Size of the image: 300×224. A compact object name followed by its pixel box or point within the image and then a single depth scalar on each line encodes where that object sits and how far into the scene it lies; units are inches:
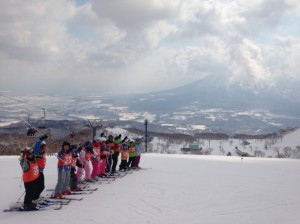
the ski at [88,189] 426.1
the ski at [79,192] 400.7
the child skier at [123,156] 615.4
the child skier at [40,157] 335.0
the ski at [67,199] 364.8
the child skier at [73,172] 404.9
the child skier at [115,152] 573.9
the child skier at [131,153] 642.8
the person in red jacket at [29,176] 322.3
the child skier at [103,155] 522.3
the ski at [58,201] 346.9
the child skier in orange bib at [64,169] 377.4
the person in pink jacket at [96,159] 492.4
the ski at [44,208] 323.9
